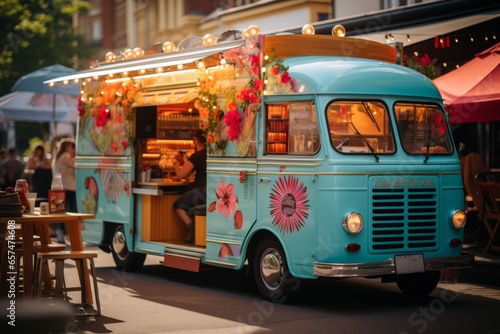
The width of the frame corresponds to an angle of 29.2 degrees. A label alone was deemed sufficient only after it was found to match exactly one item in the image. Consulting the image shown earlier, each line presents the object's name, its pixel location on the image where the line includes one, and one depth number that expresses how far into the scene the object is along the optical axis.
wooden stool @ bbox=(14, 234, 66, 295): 10.59
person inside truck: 13.86
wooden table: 10.12
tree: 34.25
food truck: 10.67
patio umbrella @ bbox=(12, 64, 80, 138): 20.44
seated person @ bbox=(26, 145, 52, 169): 20.42
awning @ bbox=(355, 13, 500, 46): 16.02
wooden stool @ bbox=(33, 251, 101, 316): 10.12
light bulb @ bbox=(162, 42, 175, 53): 14.54
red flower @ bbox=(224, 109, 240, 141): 12.05
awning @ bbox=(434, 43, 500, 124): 13.28
